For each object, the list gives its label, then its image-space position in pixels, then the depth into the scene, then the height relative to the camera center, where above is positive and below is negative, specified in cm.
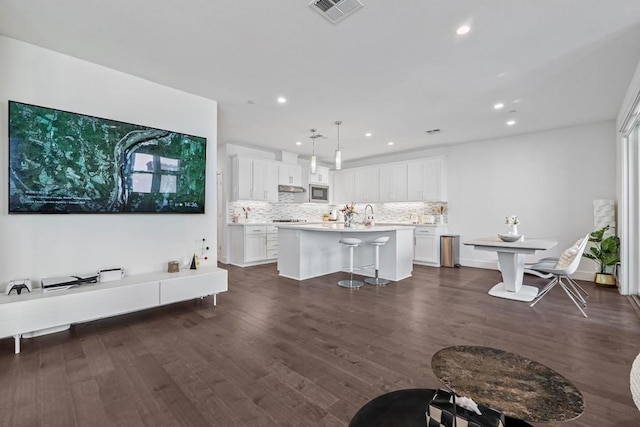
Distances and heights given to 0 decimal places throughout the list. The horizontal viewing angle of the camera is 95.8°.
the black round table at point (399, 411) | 127 -92
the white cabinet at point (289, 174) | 721 +101
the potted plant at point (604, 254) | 442 -63
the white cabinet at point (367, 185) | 793 +81
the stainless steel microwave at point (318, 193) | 790 +58
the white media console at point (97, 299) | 241 -84
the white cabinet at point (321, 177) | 797 +105
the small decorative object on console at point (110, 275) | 305 -66
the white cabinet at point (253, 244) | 627 -69
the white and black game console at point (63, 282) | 268 -66
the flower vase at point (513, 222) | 430 -12
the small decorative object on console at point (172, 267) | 360 -67
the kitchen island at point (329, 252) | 504 -70
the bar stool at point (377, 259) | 473 -79
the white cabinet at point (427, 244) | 653 -70
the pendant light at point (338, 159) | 485 +93
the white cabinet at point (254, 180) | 644 +79
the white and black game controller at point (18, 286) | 259 -65
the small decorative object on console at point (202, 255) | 384 -56
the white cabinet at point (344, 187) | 852 +81
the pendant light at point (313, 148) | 525 +160
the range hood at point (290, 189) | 726 +64
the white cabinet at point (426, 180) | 677 +81
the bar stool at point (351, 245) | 461 -51
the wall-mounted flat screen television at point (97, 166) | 273 +52
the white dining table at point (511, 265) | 387 -74
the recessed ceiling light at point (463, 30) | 249 +161
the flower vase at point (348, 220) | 510 -11
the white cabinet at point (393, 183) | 734 +81
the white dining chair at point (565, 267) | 343 -70
